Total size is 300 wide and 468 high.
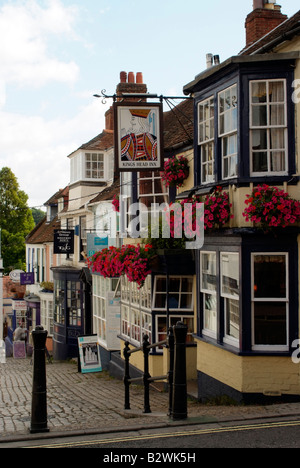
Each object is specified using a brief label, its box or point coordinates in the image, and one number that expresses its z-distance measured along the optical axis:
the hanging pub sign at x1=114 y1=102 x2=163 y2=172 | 11.66
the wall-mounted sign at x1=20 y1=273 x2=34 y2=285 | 31.55
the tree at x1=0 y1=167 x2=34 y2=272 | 51.41
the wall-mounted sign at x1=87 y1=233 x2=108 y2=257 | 19.67
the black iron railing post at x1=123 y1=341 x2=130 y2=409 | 10.50
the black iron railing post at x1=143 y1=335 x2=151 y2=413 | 9.54
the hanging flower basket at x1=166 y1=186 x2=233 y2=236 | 10.04
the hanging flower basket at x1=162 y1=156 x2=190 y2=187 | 13.41
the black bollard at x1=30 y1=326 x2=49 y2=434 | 8.20
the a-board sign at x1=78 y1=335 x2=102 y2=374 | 17.31
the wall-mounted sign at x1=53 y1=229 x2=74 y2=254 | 24.48
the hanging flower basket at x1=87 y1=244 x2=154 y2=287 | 12.98
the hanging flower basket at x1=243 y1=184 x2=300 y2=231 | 9.21
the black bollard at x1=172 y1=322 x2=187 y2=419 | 8.48
